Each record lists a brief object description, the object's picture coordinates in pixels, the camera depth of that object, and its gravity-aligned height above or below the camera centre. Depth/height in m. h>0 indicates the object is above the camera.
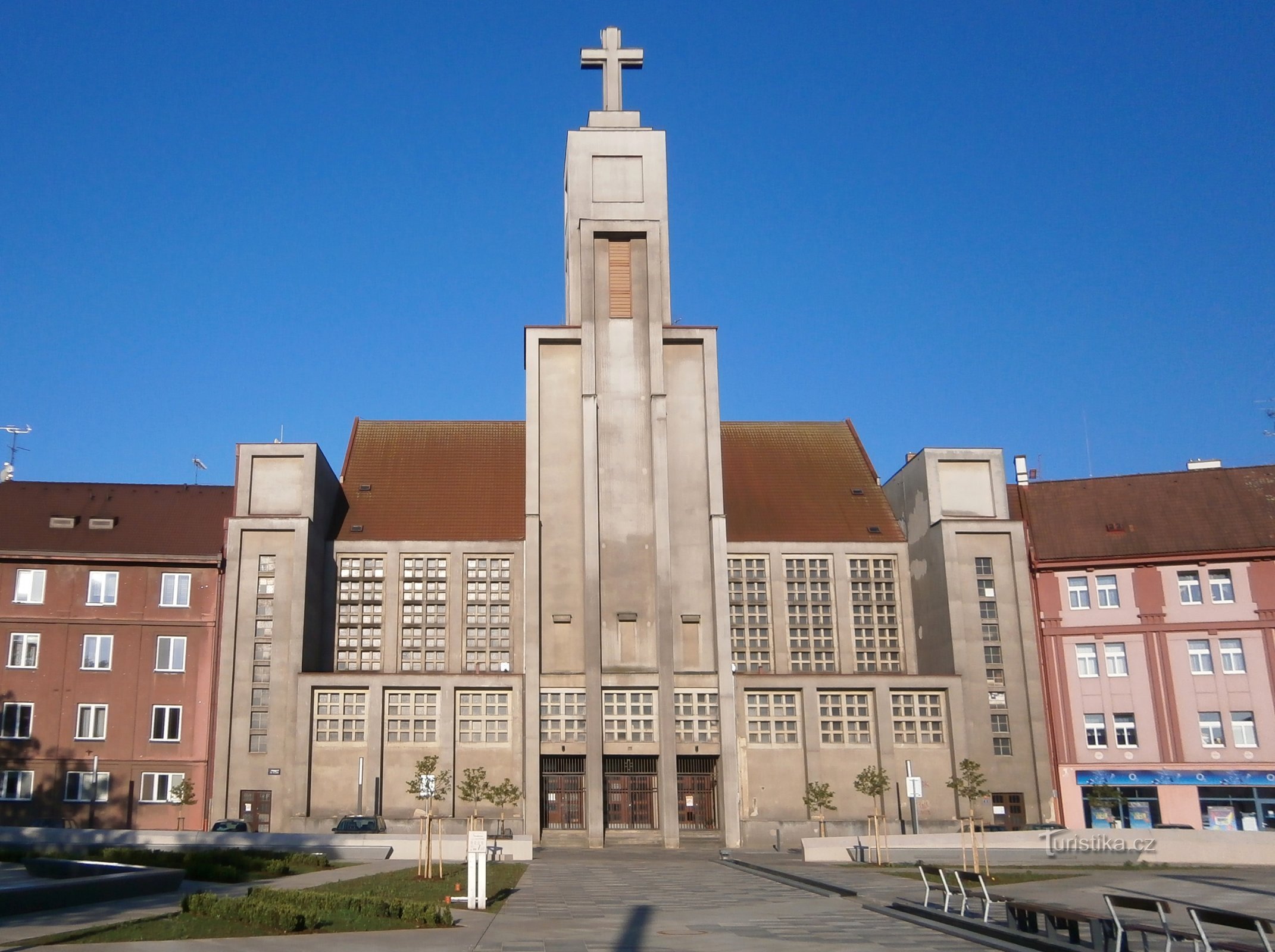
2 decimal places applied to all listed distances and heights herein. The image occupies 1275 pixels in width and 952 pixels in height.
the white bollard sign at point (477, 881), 22.98 -1.92
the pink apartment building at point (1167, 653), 51.12 +4.77
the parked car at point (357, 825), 45.28 -1.65
